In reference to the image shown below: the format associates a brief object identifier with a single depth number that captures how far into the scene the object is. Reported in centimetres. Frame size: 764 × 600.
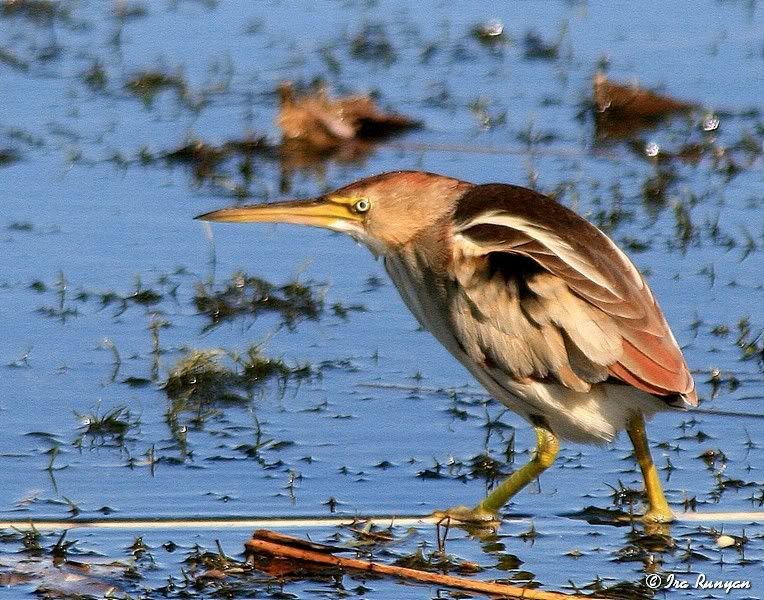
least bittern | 975
